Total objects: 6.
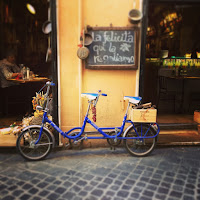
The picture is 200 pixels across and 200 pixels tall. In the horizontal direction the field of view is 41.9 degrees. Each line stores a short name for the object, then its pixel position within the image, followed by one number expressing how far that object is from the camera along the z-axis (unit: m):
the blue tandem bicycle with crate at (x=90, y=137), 5.72
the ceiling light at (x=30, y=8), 11.26
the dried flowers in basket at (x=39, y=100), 6.45
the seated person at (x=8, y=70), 8.27
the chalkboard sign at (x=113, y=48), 6.30
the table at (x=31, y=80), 8.05
